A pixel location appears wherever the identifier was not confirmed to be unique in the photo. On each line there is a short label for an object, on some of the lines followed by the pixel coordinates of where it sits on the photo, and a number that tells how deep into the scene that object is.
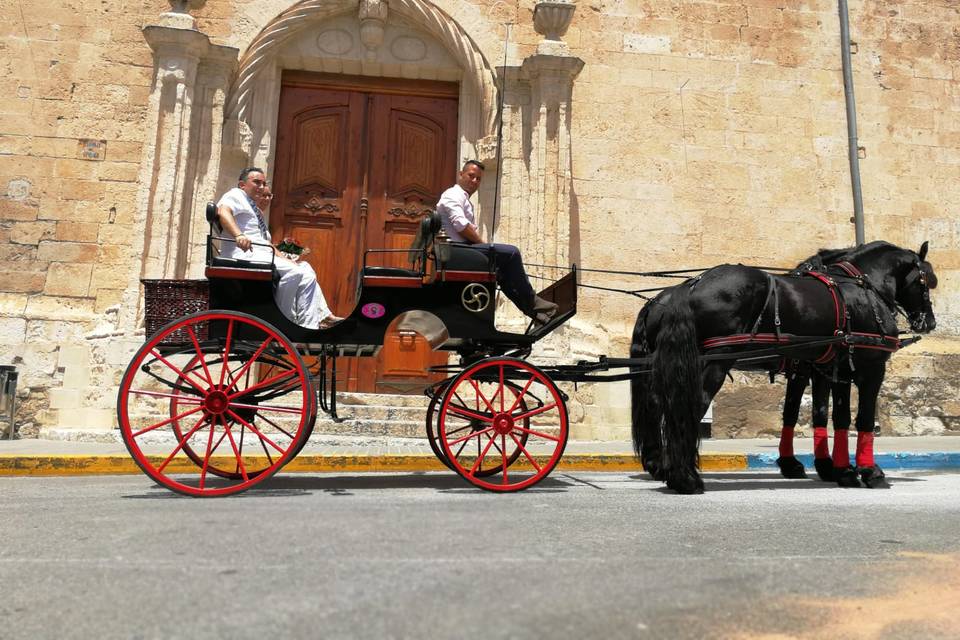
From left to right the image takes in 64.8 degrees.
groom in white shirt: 4.45
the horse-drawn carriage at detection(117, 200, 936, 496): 4.12
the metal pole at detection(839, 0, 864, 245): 9.66
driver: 4.52
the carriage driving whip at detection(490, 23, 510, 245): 8.69
